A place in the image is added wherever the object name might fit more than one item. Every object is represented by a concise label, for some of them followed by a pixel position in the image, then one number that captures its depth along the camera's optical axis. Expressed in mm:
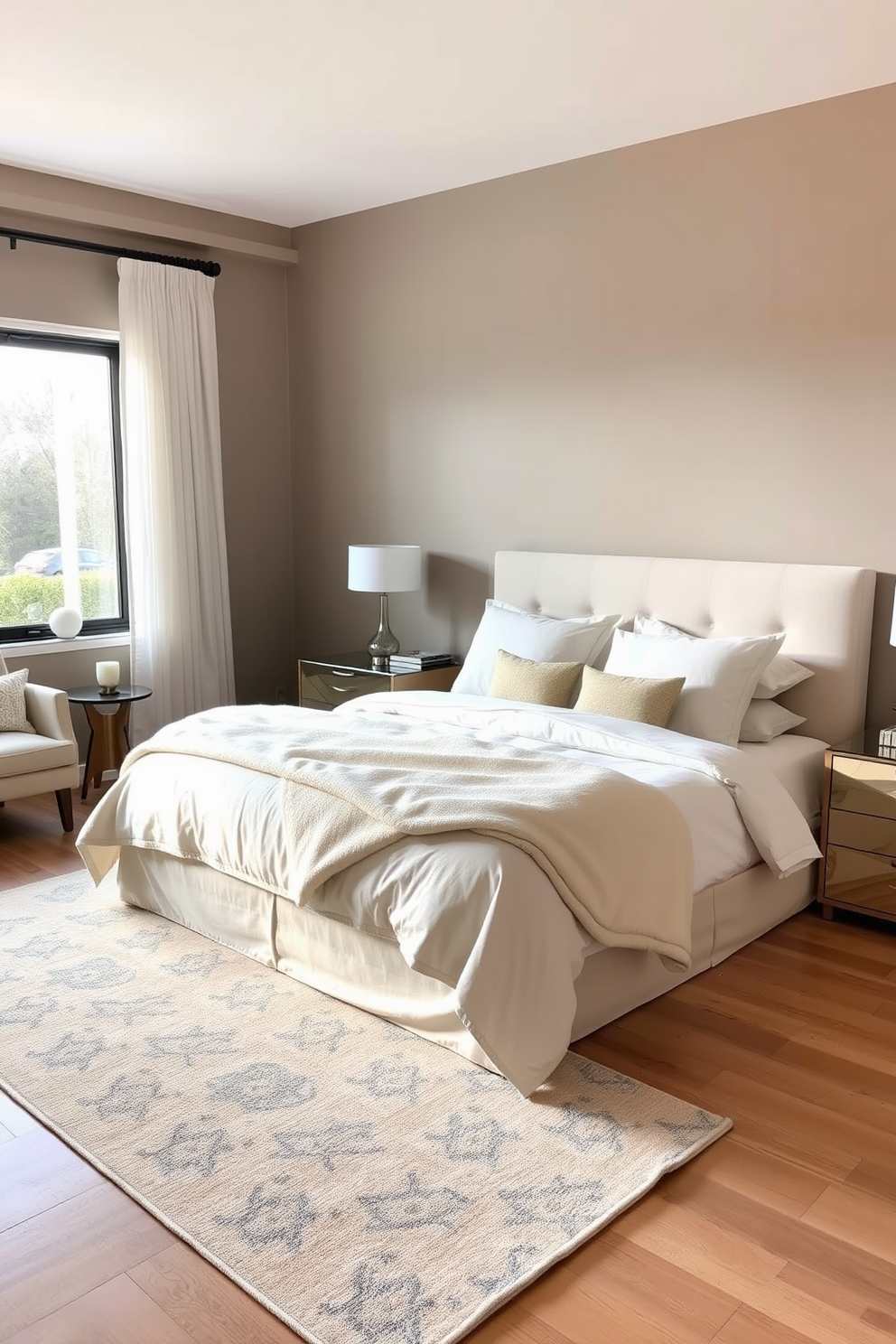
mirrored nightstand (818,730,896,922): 3451
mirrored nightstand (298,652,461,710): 4988
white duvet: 2453
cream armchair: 4355
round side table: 4957
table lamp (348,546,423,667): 5027
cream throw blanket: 2621
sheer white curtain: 5277
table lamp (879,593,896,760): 3477
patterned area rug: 1933
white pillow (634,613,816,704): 3834
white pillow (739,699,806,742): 3803
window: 5121
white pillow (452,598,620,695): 4320
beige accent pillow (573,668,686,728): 3691
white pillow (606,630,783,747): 3695
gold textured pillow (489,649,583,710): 4074
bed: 2488
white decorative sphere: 5148
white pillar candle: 4891
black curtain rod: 4843
